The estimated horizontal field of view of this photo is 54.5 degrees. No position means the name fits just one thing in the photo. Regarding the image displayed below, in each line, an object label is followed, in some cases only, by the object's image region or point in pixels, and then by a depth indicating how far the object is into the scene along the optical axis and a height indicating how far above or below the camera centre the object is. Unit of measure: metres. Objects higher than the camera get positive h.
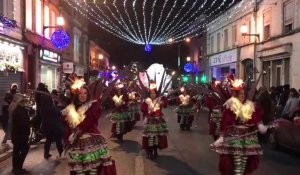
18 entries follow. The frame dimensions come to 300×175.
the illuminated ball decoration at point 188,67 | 30.26 +1.71
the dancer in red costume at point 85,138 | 4.09 -0.79
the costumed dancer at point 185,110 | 11.77 -1.08
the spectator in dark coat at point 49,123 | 7.25 -1.00
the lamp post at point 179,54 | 37.03 +3.69
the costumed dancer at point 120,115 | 9.43 -1.06
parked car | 7.41 -1.41
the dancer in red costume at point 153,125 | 7.11 -1.04
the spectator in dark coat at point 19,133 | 6.17 -1.06
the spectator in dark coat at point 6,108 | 8.23 -0.73
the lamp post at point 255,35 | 16.46 +2.88
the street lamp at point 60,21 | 14.93 +3.19
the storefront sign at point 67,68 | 18.93 +1.00
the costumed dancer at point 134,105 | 11.57 -0.89
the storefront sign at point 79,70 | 26.11 +1.27
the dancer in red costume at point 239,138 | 4.72 -0.89
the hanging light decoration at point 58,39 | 15.17 +2.32
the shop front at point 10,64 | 12.46 +0.86
